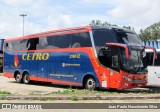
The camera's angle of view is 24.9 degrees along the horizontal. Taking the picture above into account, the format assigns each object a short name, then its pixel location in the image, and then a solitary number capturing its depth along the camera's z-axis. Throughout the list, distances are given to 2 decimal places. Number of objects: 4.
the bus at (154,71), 22.12
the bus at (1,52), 46.55
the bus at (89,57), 18.36
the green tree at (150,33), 59.78
